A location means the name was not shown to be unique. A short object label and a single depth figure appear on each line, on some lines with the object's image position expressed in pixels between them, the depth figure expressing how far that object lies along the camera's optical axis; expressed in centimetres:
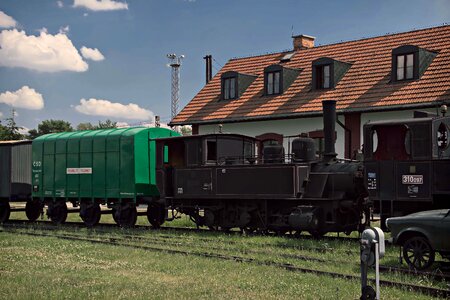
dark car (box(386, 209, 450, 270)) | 1057
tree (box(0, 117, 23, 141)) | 7162
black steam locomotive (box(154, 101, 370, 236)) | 1602
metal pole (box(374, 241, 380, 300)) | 742
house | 2417
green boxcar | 2025
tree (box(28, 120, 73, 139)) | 10804
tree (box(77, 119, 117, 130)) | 10956
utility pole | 5006
